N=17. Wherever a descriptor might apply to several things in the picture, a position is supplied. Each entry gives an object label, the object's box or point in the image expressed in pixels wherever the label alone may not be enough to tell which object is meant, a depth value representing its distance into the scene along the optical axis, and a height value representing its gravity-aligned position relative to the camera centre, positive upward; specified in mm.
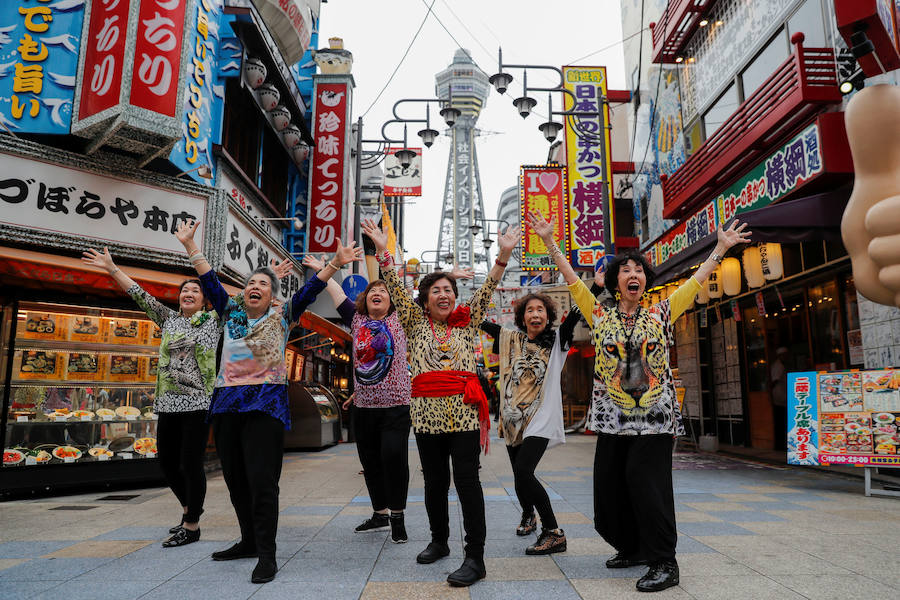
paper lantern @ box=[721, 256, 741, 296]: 9039 +1604
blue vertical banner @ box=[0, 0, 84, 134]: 6684 +3636
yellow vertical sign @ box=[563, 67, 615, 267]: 12312 +4339
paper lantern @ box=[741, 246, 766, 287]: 8266 +1589
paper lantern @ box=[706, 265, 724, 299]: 9673 +1569
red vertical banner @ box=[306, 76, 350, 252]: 12234 +4559
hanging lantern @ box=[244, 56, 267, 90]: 9422 +4960
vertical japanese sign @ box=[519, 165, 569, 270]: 13117 +4033
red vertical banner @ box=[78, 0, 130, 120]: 6562 +3669
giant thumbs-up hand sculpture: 1887 +680
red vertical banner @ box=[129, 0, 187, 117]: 6598 +3698
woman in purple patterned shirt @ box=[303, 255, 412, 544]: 4375 -171
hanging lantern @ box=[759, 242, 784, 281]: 7961 +1608
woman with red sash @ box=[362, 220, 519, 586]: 3398 -81
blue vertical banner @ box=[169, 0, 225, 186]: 7559 +3871
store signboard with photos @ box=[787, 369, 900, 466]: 6114 -435
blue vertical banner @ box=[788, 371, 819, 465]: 6605 -476
